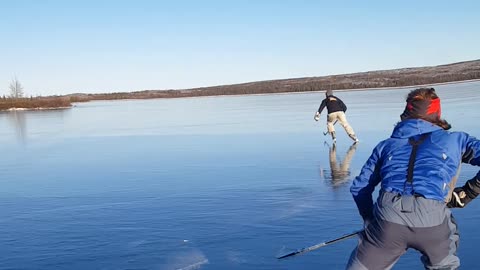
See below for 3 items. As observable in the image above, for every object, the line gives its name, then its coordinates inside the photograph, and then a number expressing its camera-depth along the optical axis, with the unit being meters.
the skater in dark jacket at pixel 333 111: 12.62
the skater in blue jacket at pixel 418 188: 2.49
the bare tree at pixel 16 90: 85.26
